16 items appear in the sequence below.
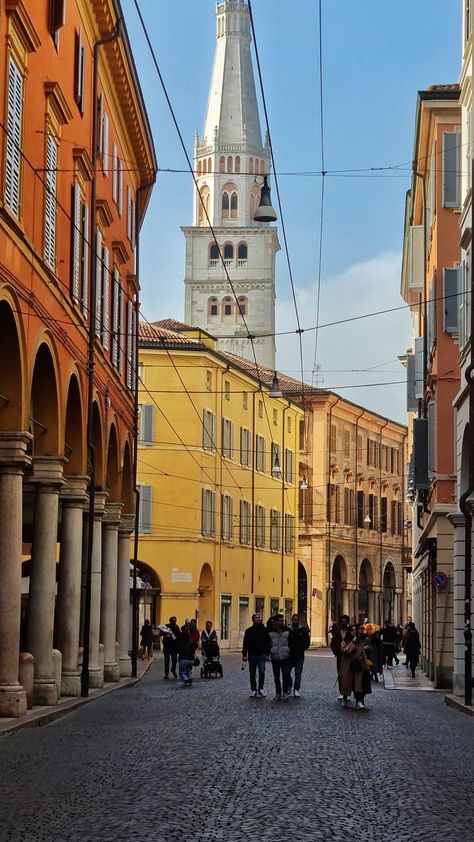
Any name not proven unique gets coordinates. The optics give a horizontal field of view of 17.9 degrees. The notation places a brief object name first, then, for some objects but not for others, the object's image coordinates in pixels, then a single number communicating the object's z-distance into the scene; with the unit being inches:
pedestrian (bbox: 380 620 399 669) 1881.2
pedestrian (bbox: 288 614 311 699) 1066.6
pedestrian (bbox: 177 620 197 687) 1319.8
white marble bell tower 5142.7
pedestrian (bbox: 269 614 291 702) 1035.3
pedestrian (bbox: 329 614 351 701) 1117.7
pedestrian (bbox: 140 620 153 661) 2016.5
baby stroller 1492.4
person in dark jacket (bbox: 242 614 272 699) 1055.6
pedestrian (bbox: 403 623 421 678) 1648.6
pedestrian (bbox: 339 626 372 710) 992.9
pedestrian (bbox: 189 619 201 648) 1458.9
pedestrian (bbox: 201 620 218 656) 1486.2
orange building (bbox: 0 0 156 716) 780.0
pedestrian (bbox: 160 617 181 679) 1405.0
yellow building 2413.9
